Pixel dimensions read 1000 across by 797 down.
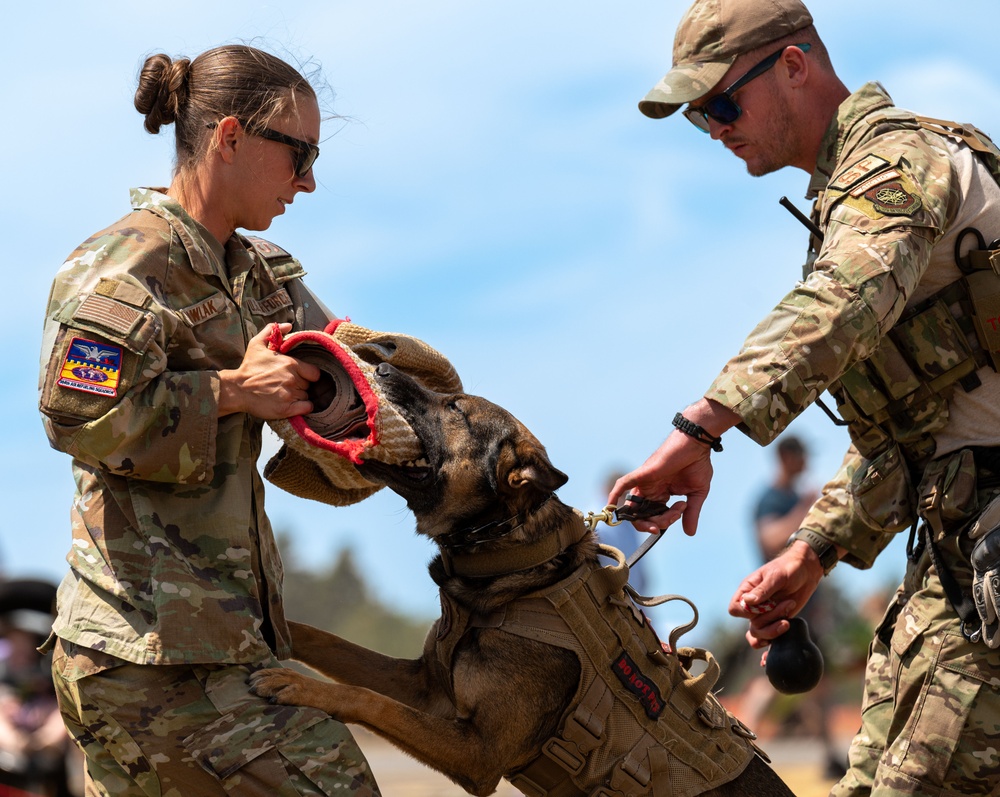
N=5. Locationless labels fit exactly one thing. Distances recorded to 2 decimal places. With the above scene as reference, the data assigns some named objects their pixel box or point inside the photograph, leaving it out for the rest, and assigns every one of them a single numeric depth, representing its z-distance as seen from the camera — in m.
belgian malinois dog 8.38
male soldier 7.43
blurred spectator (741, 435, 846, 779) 20.28
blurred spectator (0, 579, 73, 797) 17.47
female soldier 6.97
